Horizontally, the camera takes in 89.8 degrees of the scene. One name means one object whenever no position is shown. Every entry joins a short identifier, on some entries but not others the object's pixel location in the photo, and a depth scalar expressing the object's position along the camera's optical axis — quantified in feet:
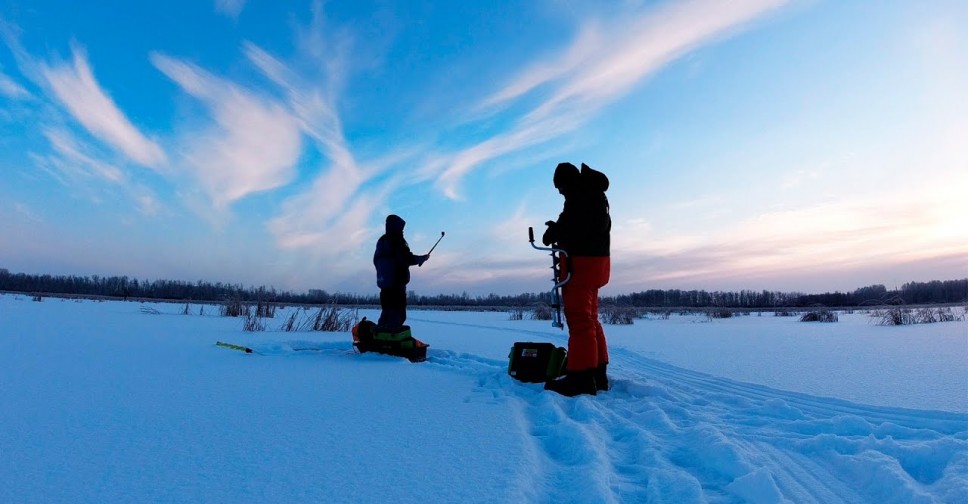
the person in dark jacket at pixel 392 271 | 20.45
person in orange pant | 12.80
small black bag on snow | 14.43
